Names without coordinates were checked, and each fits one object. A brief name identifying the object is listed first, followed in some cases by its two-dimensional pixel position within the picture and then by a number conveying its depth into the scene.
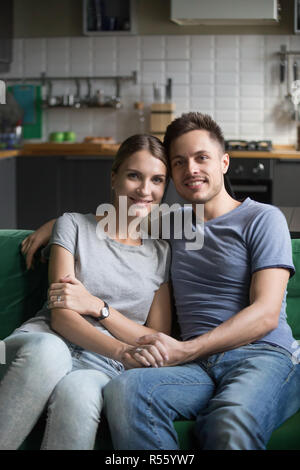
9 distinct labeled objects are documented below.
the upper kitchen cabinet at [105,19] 5.58
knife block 5.57
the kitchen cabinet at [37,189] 5.30
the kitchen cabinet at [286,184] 4.88
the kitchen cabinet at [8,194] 5.07
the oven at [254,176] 4.94
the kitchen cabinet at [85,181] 5.23
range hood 5.11
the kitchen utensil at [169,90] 5.64
